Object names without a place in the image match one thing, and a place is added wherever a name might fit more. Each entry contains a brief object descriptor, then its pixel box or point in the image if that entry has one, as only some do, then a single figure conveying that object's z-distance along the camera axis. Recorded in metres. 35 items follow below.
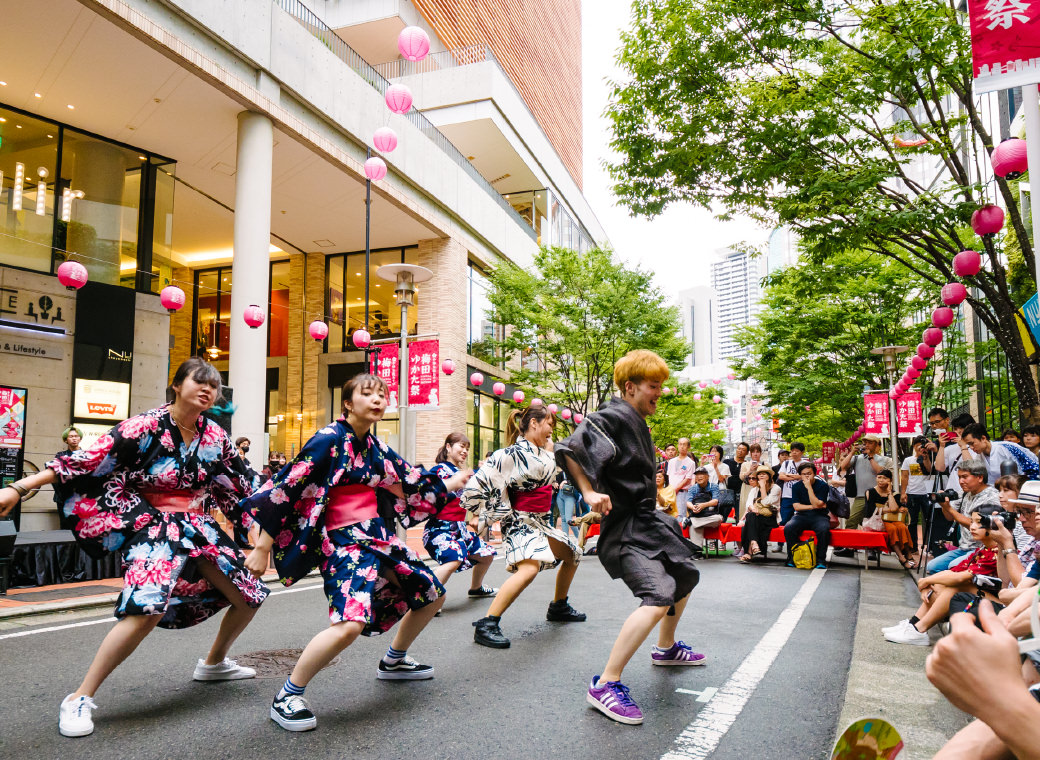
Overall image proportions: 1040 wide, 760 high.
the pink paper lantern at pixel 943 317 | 10.47
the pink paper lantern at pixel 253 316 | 13.77
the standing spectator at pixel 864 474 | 11.87
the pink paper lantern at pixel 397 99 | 11.95
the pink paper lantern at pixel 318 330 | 15.91
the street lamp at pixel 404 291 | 12.85
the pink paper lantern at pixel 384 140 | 12.81
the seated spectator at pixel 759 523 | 10.97
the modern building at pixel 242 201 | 13.66
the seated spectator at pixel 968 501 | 5.46
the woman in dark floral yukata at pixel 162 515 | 3.35
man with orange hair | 3.77
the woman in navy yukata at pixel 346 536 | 3.40
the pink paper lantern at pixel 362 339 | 15.23
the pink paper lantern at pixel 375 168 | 13.46
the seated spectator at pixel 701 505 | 11.07
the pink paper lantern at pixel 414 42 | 10.75
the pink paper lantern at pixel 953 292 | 9.62
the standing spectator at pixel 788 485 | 10.54
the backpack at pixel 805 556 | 10.10
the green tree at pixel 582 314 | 23.20
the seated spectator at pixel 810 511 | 10.20
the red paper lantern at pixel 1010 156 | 6.30
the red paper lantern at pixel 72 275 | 11.58
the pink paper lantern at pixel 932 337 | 12.78
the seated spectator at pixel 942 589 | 4.74
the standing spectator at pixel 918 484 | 10.66
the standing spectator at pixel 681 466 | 11.17
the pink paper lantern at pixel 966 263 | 8.55
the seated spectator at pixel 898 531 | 9.98
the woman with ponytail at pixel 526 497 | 5.46
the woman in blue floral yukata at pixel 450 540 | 4.17
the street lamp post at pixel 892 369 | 13.54
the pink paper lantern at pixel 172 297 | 12.64
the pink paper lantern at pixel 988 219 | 7.43
